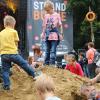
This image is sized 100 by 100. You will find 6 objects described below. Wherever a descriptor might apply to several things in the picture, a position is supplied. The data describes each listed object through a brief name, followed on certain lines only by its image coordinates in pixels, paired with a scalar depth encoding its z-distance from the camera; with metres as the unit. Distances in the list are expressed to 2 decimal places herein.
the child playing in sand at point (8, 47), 7.05
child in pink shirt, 8.53
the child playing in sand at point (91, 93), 5.36
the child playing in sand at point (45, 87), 4.25
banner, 15.78
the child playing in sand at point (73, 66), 8.69
